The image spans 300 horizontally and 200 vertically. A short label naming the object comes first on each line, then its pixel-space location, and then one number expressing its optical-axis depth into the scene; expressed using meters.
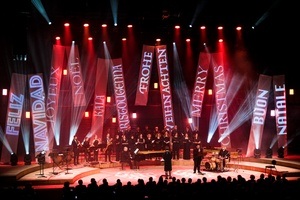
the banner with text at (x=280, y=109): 21.55
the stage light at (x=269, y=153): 20.95
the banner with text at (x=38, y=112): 19.41
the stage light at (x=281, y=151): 21.16
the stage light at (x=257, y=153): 20.97
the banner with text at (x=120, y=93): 21.41
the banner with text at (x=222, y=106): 21.98
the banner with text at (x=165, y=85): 21.62
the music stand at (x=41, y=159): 16.35
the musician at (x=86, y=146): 19.94
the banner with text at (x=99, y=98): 21.23
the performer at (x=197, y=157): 18.39
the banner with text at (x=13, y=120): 19.44
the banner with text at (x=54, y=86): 20.41
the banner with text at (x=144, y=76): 21.77
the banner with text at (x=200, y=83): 22.25
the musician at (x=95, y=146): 19.84
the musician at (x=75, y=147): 19.78
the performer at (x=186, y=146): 21.57
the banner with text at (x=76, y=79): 21.02
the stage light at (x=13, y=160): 18.75
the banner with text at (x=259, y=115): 21.70
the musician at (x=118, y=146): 20.98
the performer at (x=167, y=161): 17.03
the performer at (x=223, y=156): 18.48
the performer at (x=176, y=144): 21.42
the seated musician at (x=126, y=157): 19.83
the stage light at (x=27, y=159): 18.81
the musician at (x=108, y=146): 20.58
